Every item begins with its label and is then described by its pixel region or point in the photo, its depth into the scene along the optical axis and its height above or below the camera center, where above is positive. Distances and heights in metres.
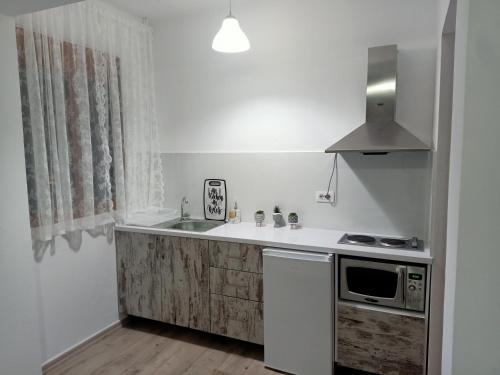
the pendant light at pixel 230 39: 2.18 +0.76
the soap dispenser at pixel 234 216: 2.99 -0.52
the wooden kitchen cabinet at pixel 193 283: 2.48 -0.97
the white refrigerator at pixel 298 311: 2.20 -1.03
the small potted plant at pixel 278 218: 2.79 -0.51
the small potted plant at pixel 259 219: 2.87 -0.53
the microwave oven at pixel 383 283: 2.04 -0.79
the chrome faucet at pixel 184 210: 3.18 -0.50
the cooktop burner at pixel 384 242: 2.22 -0.59
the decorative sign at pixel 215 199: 3.09 -0.39
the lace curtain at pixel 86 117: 2.20 +0.30
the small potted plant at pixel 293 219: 2.75 -0.51
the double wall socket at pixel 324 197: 2.68 -0.33
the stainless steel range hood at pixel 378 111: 2.26 +0.30
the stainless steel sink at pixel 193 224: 3.03 -0.61
